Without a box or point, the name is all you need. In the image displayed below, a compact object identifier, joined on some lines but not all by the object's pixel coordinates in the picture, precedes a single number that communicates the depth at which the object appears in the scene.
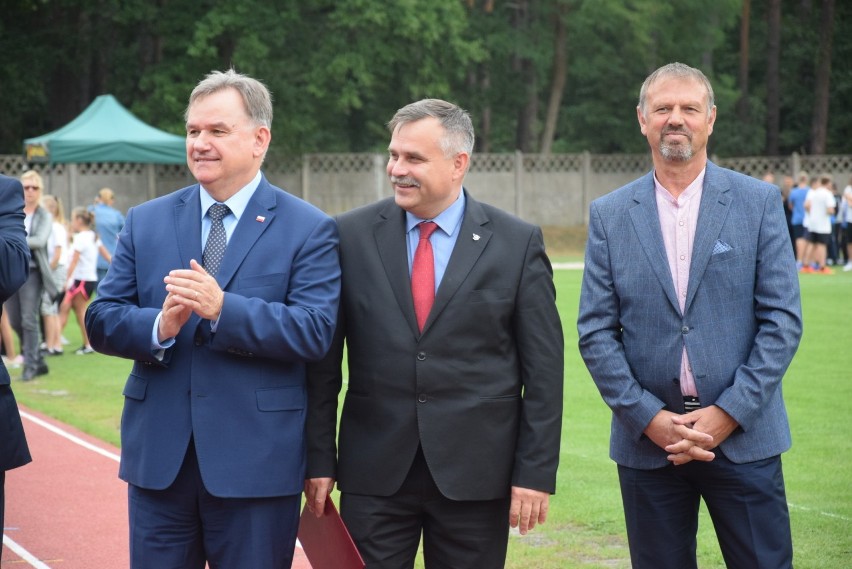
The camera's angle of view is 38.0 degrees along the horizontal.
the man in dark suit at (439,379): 4.27
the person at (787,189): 29.53
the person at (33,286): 13.41
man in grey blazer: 4.32
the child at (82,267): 16.25
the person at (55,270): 15.16
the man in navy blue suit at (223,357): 3.96
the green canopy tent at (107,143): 23.78
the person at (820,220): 25.98
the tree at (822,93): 43.31
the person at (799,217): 27.78
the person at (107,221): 19.22
